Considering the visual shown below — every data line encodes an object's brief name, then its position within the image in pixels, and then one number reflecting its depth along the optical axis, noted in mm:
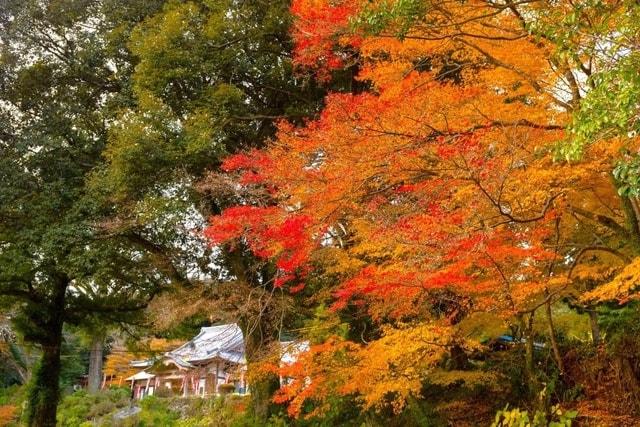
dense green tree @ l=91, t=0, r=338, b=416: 12078
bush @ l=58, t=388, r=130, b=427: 23350
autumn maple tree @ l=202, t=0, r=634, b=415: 7090
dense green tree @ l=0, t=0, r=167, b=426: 12953
